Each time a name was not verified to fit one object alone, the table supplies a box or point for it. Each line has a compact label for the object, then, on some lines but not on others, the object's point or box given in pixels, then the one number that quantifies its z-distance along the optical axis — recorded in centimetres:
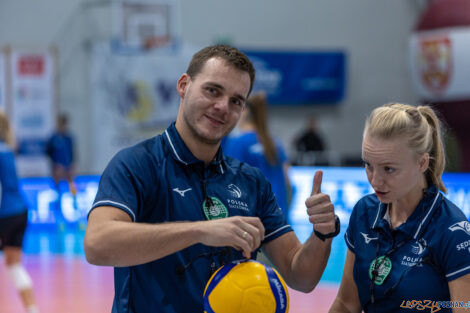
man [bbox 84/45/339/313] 230
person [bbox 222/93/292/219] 571
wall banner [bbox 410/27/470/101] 1300
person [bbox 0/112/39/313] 645
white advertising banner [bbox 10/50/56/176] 1586
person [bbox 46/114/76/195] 1361
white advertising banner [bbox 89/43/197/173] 1677
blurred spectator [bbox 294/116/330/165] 1838
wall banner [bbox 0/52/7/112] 1575
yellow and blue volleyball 236
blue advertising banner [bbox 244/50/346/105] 1991
